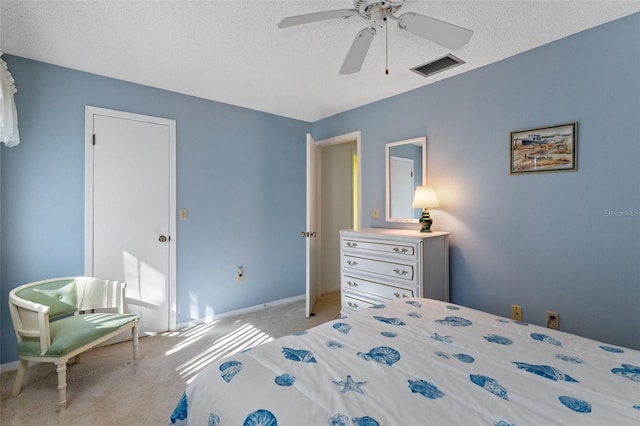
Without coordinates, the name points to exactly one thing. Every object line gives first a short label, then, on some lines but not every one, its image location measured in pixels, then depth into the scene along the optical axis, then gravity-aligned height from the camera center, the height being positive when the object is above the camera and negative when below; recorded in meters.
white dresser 2.54 -0.45
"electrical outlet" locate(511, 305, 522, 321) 2.43 -0.76
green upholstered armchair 1.94 -0.77
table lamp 2.80 +0.09
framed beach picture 2.18 +0.46
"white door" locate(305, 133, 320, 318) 3.52 -0.17
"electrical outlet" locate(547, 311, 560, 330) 2.25 -0.76
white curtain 1.94 +0.64
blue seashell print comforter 0.87 -0.54
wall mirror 3.07 +0.38
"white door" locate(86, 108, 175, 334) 2.75 +0.02
